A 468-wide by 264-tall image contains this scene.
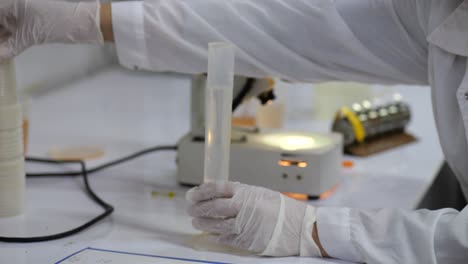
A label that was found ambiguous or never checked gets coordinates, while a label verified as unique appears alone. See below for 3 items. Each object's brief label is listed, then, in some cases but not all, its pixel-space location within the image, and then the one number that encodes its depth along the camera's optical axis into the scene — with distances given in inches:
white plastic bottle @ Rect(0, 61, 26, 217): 50.1
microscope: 59.7
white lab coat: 47.3
